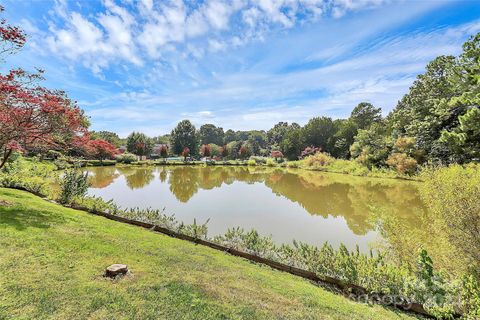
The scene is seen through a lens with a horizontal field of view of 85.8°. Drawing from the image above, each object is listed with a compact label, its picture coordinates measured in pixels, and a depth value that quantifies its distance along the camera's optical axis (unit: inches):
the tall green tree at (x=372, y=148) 1082.7
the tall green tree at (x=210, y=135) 3216.0
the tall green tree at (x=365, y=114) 2036.2
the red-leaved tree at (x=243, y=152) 2103.8
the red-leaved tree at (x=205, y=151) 2022.6
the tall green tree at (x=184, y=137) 2071.9
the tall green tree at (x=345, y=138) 1721.0
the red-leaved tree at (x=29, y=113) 230.3
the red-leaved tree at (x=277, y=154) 2092.8
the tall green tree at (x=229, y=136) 3532.5
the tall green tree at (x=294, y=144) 2003.0
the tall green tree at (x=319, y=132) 1971.0
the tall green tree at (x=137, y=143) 1782.7
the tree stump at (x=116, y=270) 155.5
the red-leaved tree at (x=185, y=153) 1814.6
